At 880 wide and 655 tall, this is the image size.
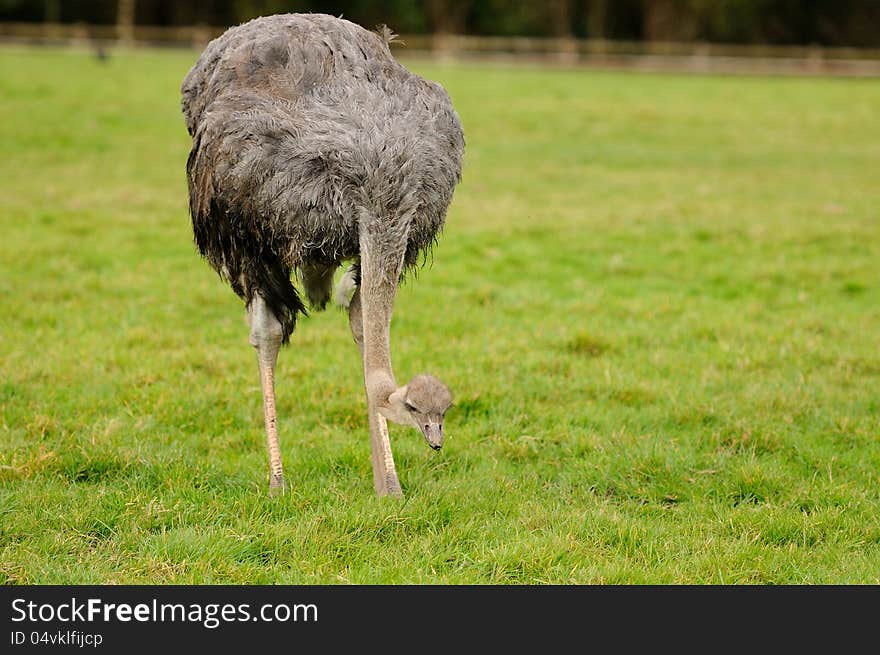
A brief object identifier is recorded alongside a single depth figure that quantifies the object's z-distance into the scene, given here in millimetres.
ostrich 10875
